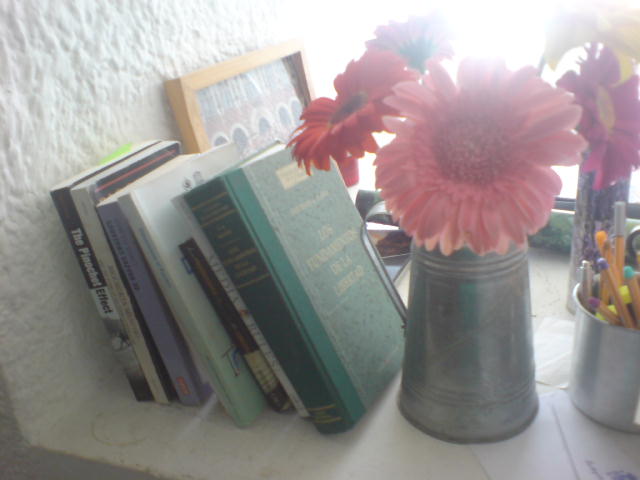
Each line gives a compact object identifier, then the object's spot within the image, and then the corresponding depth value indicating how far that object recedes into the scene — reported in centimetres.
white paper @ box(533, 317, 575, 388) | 54
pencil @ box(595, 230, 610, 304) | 48
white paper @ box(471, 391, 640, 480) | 44
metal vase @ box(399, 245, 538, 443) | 42
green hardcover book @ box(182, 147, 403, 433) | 46
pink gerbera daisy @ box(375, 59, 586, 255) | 33
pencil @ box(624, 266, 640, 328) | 44
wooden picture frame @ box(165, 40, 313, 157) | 71
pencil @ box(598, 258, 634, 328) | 44
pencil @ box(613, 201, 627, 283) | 48
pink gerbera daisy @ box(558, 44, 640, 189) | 36
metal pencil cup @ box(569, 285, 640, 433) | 43
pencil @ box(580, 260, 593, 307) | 48
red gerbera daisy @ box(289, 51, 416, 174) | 36
